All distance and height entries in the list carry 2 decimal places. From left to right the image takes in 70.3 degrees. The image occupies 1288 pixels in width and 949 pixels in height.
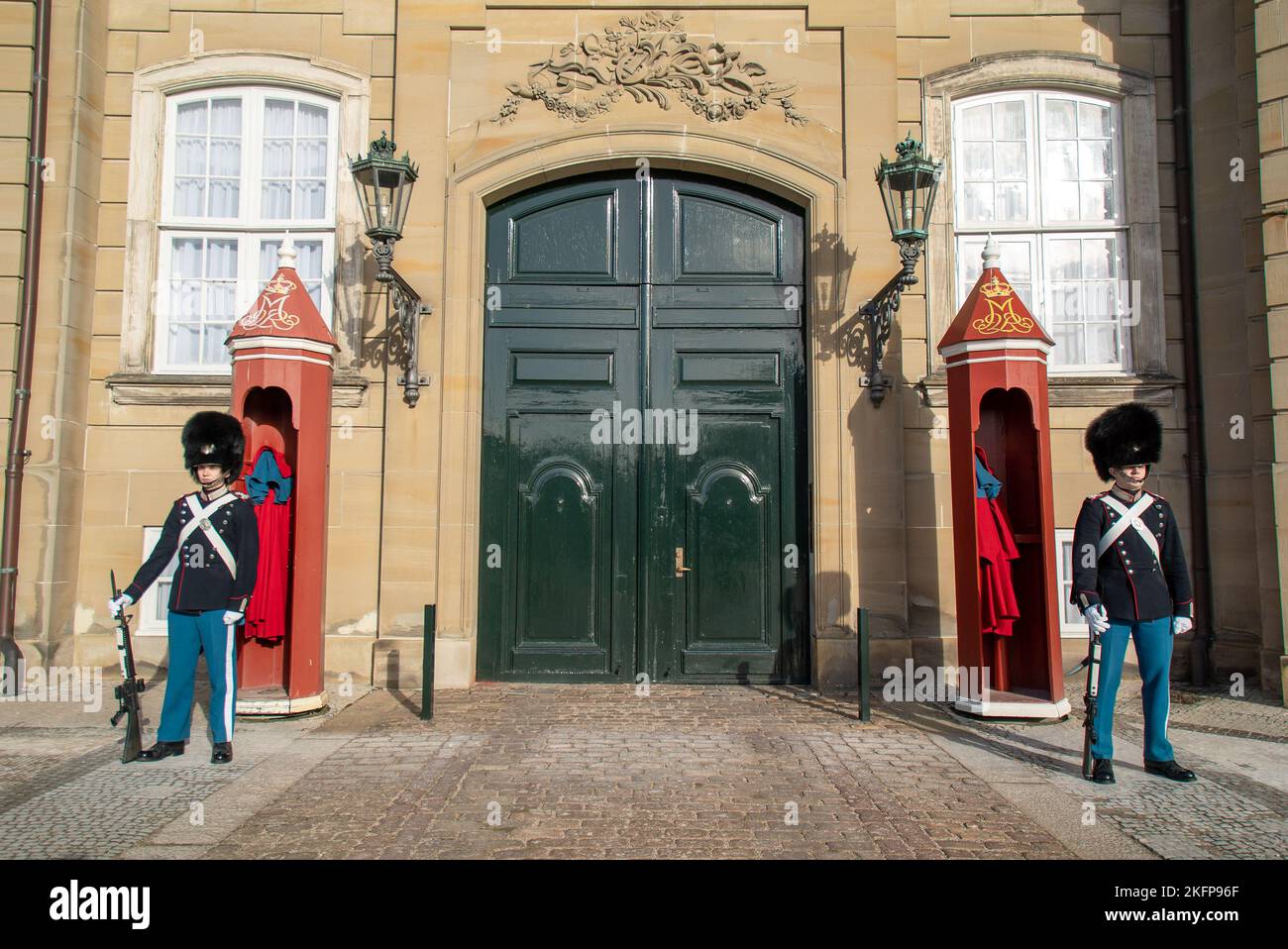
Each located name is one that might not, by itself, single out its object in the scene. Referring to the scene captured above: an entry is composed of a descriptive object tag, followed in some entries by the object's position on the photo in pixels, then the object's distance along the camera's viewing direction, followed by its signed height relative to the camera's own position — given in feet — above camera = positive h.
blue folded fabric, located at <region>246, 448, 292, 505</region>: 22.75 +1.40
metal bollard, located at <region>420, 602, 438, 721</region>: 21.98 -3.26
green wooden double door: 27.20 +3.01
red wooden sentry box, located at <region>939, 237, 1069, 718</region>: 22.15 +0.94
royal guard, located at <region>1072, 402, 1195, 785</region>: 17.74 -0.75
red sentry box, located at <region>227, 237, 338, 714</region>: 22.20 +2.09
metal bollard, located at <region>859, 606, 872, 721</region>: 21.50 -3.27
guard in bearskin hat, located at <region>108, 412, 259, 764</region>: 18.61 -0.94
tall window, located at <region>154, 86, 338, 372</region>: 28.35 +10.22
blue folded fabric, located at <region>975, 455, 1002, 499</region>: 22.85 +1.32
